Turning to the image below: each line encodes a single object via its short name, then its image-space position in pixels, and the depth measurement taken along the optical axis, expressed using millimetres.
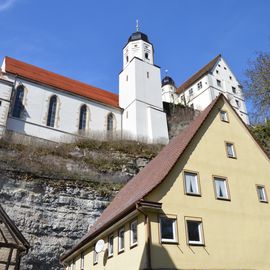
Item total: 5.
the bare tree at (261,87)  19578
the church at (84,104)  36969
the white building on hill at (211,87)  57197
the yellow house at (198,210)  13336
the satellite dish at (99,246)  15136
